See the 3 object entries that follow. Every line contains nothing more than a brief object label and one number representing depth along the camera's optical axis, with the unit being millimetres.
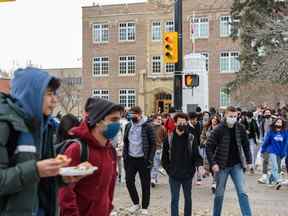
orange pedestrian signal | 17266
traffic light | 16875
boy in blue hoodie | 2973
